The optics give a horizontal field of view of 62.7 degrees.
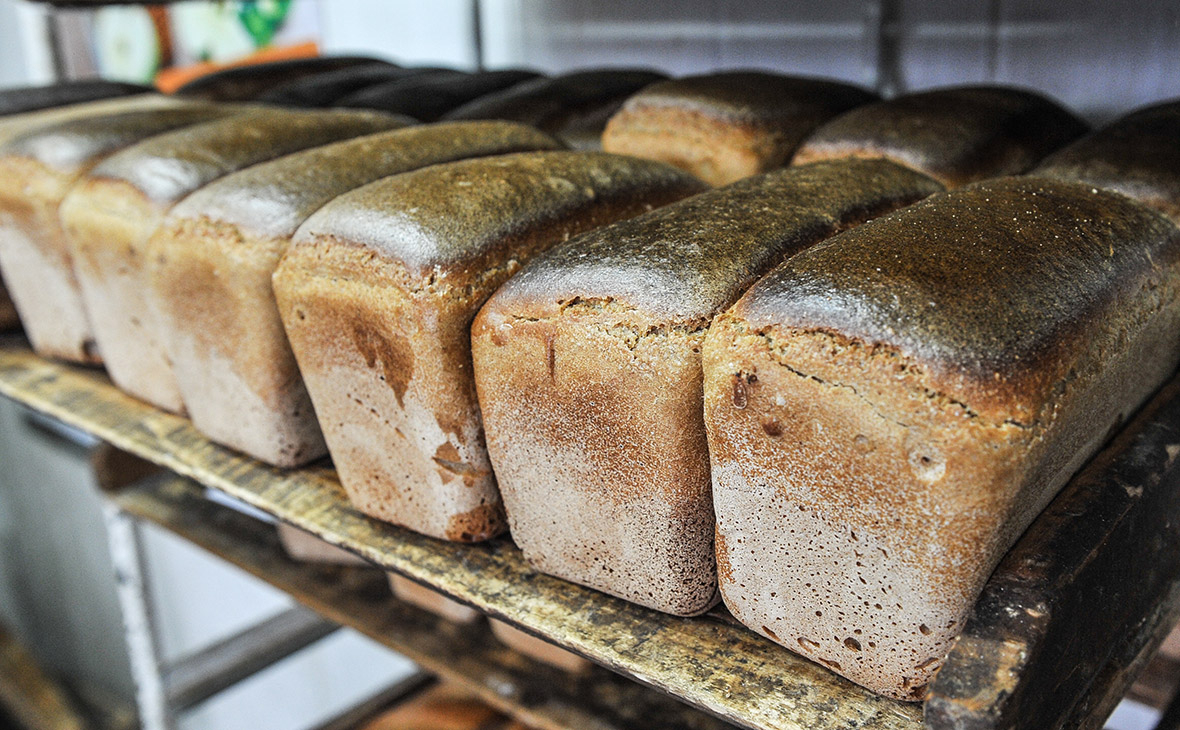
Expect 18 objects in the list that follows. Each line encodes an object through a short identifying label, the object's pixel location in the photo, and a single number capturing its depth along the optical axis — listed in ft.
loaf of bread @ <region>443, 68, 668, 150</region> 5.34
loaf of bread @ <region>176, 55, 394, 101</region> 6.91
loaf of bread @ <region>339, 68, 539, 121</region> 5.71
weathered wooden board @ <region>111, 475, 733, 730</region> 4.37
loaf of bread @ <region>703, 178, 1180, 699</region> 2.17
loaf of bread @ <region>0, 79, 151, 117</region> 6.48
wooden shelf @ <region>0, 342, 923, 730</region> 2.58
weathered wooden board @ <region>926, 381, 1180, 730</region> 2.17
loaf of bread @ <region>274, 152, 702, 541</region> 3.09
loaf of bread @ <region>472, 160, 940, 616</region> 2.65
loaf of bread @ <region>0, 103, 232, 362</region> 4.73
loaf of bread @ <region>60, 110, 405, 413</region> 4.16
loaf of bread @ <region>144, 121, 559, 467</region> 3.65
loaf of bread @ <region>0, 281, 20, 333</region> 5.61
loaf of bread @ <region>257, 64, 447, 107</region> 6.27
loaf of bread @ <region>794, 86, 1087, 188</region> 3.99
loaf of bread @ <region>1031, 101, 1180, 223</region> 3.43
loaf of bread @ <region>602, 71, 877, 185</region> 4.46
